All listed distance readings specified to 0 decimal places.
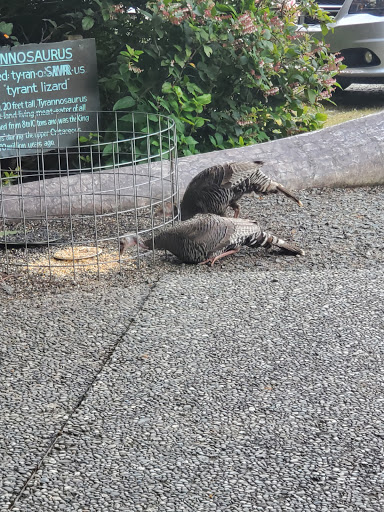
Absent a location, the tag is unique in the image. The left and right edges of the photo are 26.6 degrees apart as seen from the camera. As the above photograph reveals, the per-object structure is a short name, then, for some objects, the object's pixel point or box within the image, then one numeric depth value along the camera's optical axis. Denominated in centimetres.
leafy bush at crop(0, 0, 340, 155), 784
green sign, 732
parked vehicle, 1106
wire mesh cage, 557
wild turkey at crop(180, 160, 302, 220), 595
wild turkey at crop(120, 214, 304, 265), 532
